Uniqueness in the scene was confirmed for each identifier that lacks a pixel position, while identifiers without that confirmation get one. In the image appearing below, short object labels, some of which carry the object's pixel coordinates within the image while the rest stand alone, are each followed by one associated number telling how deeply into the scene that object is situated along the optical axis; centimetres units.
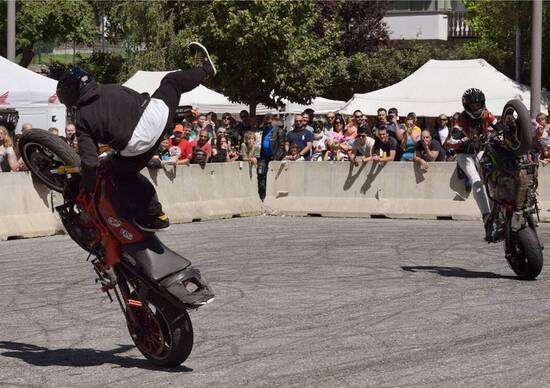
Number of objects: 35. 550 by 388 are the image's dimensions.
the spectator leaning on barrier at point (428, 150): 1994
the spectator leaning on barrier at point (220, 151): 2086
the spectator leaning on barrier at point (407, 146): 2038
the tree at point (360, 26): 6191
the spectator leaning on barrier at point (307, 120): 2192
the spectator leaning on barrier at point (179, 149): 1970
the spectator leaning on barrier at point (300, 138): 2145
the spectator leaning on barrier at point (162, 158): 1864
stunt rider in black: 788
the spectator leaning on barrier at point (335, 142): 2164
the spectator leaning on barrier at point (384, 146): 2009
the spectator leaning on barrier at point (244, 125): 2556
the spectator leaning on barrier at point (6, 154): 1806
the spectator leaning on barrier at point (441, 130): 2148
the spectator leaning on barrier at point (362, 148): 2020
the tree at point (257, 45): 3878
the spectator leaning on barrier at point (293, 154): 2130
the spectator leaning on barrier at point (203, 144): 2020
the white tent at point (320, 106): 4318
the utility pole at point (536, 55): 2383
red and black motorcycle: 782
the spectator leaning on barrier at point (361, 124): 2069
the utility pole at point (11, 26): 2422
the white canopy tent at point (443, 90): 3331
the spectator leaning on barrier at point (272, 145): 2122
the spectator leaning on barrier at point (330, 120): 2315
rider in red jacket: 1242
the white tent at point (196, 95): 3522
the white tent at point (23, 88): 2516
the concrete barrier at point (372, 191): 1934
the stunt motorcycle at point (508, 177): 1184
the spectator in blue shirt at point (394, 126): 2064
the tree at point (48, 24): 5738
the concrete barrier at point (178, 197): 1692
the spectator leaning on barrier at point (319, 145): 2189
